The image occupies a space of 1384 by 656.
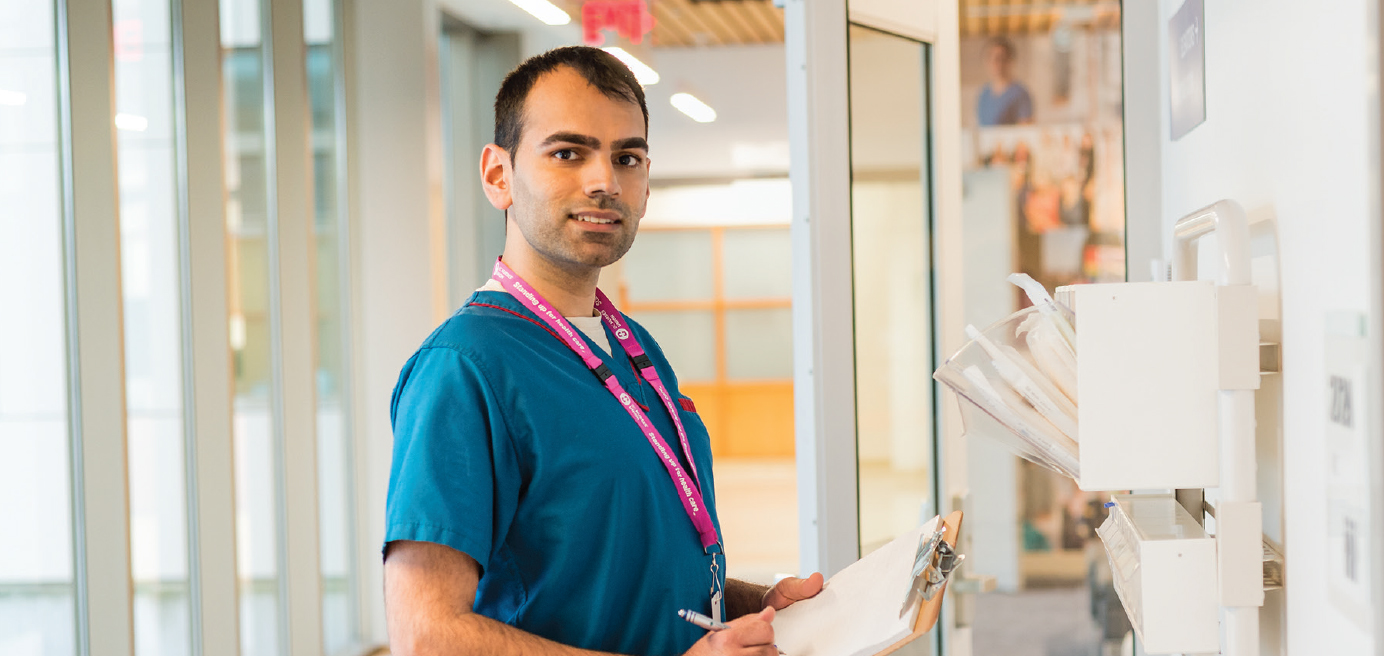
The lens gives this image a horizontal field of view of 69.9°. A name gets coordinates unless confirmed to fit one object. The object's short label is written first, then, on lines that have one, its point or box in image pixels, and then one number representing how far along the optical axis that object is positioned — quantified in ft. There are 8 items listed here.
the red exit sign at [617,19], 21.88
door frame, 6.58
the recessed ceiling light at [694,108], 28.86
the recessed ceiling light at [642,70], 20.08
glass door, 6.98
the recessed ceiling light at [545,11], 16.98
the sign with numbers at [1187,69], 4.62
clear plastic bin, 3.85
